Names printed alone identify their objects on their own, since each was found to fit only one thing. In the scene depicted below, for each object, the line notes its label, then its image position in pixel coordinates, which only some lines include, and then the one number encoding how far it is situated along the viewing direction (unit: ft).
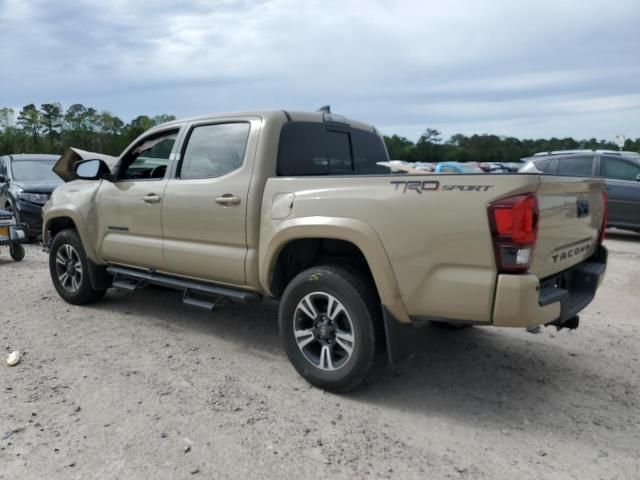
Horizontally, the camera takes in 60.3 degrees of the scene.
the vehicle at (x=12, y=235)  28.58
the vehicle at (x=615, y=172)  35.04
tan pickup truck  10.12
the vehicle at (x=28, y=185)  34.04
